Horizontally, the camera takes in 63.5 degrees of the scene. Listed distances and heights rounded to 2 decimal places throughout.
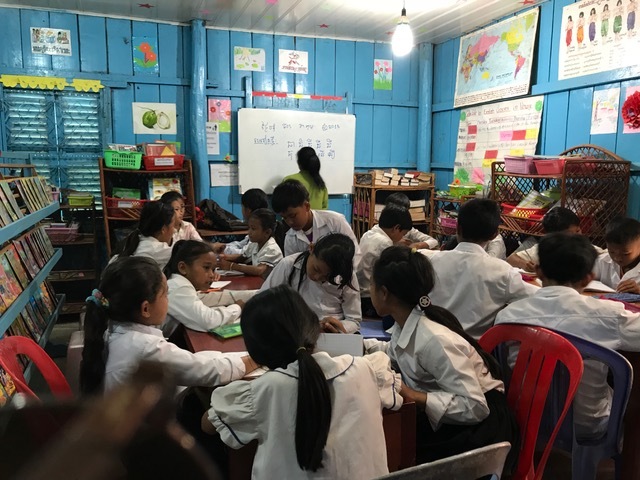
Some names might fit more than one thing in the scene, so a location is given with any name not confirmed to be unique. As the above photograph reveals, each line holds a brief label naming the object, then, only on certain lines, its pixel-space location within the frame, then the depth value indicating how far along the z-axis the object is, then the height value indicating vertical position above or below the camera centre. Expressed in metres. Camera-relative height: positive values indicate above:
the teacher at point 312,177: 4.12 -0.14
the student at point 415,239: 3.72 -0.57
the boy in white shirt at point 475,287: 2.10 -0.50
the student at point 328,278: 2.03 -0.50
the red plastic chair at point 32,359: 1.48 -0.60
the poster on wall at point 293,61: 5.06 +0.96
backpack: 4.57 -0.54
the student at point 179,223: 3.51 -0.45
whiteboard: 4.94 +0.15
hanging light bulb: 3.62 +0.88
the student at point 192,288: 1.98 -0.53
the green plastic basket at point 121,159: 4.20 -0.03
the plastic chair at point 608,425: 1.50 -0.80
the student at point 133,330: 1.48 -0.52
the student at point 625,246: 2.50 -0.39
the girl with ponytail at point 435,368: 1.40 -0.58
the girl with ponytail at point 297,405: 1.09 -0.53
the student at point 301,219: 2.64 -0.31
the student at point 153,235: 2.94 -0.45
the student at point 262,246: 3.04 -0.52
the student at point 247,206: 3.70 -0.34
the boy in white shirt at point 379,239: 3.05 -0.47
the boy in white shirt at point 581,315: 1.67 -0.50
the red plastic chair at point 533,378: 1.44 -0.62
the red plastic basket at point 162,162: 4.29 -0.04
